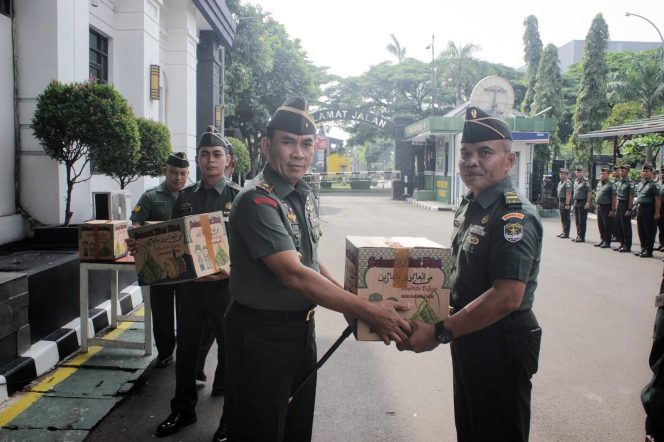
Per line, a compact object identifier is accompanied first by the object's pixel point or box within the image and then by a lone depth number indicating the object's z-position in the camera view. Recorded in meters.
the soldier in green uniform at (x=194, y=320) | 3.69
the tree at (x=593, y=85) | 29.31
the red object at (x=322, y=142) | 38.31
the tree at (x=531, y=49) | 39.91
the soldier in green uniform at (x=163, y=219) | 4.93
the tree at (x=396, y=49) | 52.84
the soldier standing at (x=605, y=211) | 12.79
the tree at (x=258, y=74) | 21.81
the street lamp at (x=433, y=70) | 41.15
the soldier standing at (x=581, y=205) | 13.80
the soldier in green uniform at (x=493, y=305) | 2.37
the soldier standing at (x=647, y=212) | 11.53
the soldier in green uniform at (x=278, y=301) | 2.38
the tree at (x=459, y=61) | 42.84
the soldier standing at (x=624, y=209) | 12.23
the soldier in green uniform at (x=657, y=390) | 2.08
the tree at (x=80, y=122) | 5.89
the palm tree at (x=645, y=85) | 25.31
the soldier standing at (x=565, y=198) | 14.66
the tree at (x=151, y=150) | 7.99
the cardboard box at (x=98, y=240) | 4.88
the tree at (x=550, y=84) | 35.25
